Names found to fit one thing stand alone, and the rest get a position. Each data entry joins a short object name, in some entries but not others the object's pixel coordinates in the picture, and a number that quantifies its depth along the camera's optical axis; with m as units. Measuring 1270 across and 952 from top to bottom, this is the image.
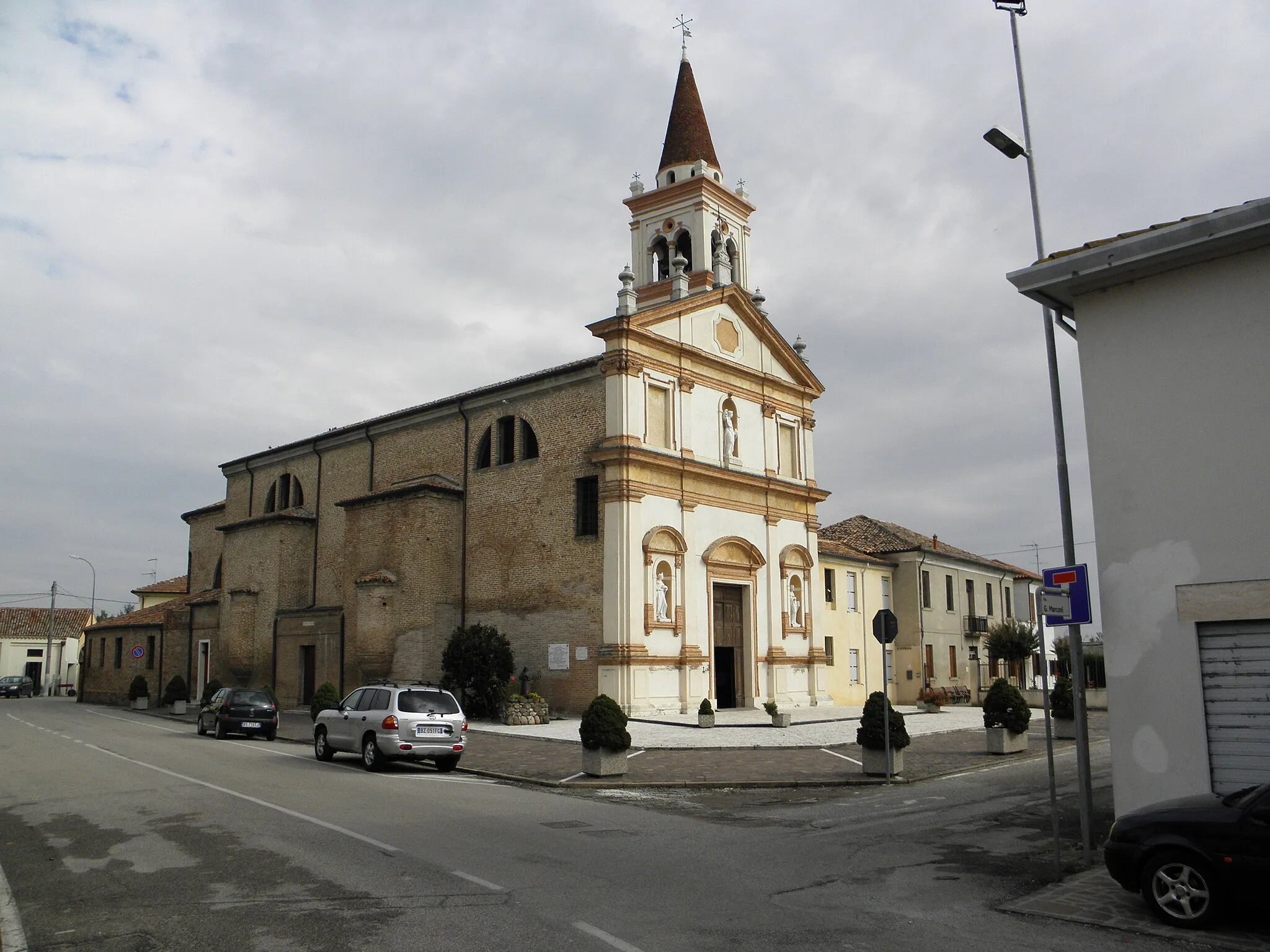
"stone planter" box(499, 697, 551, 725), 27.66
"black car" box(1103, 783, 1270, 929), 7.08
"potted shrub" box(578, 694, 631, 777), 16.72
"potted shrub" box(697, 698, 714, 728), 26.52
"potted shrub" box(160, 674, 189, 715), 39.84
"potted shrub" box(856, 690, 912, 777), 17.12
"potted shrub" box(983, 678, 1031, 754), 21.28
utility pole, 66.09
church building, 30.12
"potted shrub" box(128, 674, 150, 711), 44.06
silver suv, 17.89
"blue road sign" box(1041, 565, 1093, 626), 10.20
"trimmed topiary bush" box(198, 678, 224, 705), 33.47
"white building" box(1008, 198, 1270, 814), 9.10
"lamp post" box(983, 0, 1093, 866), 10.30
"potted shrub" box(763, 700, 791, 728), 26.98
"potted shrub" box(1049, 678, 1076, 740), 23.69
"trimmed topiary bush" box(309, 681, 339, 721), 27.23
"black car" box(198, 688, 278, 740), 25.77
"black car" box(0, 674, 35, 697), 63.12
